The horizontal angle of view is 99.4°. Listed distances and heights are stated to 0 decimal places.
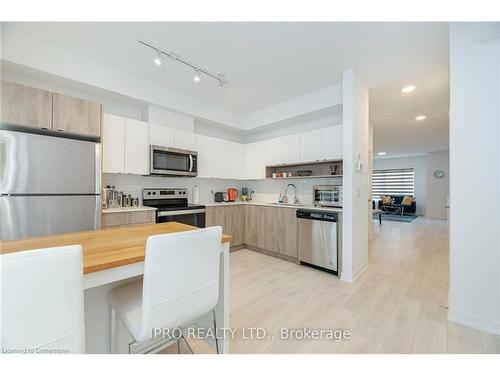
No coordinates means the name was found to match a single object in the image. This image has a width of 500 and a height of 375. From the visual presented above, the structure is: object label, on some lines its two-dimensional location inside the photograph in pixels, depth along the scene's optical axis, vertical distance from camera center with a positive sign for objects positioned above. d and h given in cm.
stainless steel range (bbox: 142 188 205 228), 297 -29
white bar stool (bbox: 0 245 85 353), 66 -38
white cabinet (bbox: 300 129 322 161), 337 +70
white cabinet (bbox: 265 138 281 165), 391 +70
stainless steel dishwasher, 281 -71
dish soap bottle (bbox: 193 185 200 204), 382 -13
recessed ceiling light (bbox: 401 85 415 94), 306 +146
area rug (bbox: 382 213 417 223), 746 -110
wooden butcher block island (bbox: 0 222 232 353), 96 -36
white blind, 927 +30
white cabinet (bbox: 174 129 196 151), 337 +79
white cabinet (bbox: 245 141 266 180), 415 +57
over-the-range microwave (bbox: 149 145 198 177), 304 +40
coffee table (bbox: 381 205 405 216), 887 -90
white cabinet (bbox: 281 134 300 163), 365 +70
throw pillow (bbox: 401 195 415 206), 874 -51
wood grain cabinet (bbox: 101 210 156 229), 242 -37
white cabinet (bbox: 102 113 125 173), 266 +56
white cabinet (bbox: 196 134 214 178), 369 +59
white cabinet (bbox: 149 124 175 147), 309 +79
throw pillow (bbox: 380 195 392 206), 905 -53
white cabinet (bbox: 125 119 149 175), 287 +57
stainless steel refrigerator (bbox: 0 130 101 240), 187 +3
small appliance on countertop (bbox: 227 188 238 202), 436 -12
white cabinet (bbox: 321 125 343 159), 312 +69
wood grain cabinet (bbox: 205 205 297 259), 333 -63
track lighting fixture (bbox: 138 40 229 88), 229 +151
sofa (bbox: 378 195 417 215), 879 -68
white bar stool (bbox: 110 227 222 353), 95 -47
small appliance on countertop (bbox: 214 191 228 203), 421 -18
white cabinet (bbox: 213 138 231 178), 394 +57
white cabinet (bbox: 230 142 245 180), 423 +56
